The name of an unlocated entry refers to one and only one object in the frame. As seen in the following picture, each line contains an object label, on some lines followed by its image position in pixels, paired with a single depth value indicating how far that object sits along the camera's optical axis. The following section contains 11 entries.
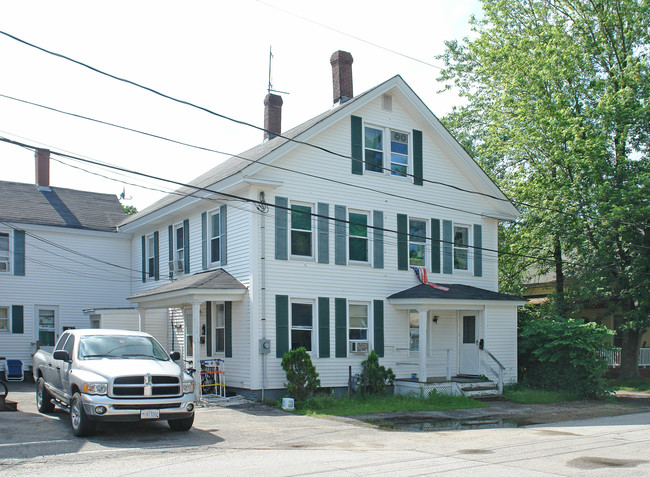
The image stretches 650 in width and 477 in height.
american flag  21.92
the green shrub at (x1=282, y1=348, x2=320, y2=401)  17.73
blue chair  23.30
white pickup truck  11.37
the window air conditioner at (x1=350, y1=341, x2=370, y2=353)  20.22
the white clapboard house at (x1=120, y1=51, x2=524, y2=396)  18.83
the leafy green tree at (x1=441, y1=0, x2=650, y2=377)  24.86
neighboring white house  24.84
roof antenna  24.94
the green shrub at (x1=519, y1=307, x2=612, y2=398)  20.80
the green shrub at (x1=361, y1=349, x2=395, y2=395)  19.39
